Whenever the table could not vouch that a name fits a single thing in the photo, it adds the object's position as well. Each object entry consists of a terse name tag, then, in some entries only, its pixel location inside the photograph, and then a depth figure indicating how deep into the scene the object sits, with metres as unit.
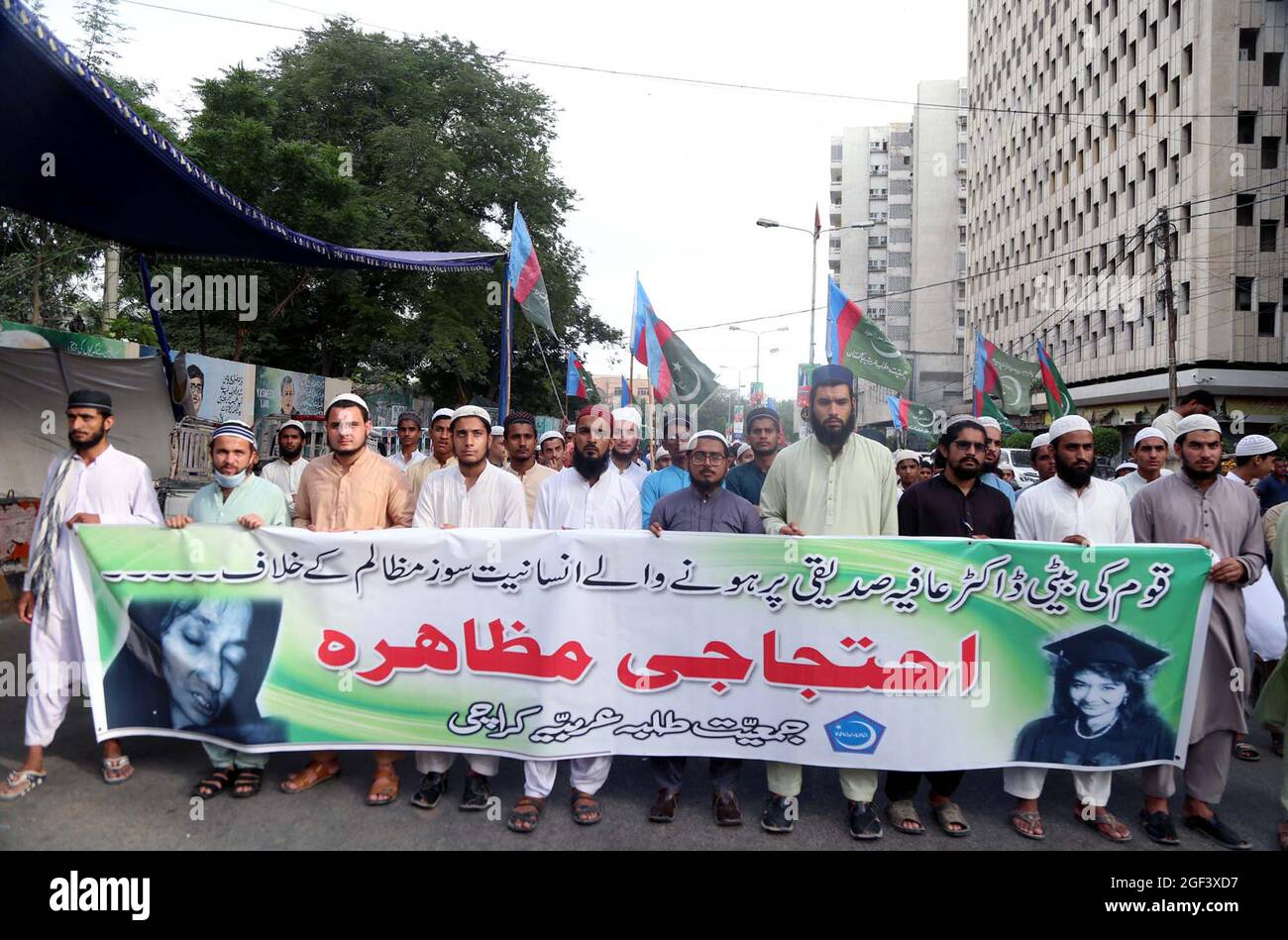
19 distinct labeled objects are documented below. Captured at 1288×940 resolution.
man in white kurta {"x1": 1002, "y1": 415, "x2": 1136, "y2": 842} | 4.19
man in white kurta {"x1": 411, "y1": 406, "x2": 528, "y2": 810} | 4.46
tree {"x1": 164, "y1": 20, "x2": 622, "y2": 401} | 22.86
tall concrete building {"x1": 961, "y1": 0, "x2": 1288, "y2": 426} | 29.58
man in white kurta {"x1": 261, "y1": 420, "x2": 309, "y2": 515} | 6.93
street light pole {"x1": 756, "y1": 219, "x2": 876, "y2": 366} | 26.03
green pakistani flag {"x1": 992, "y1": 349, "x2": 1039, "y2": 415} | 18.42
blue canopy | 5.10
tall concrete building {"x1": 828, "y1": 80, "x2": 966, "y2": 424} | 66.81
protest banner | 3.88
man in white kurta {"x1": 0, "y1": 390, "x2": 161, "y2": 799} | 4.10
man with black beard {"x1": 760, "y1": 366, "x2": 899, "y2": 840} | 4.21
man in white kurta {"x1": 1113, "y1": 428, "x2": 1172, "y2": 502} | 5.98
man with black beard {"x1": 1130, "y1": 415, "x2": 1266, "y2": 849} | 3.88
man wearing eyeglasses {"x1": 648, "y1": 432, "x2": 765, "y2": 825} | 4.22
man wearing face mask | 4.35
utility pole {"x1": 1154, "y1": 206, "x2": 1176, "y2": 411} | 22.08
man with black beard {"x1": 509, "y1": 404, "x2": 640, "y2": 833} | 4.81
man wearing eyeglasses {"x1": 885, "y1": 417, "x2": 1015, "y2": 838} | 3.94
